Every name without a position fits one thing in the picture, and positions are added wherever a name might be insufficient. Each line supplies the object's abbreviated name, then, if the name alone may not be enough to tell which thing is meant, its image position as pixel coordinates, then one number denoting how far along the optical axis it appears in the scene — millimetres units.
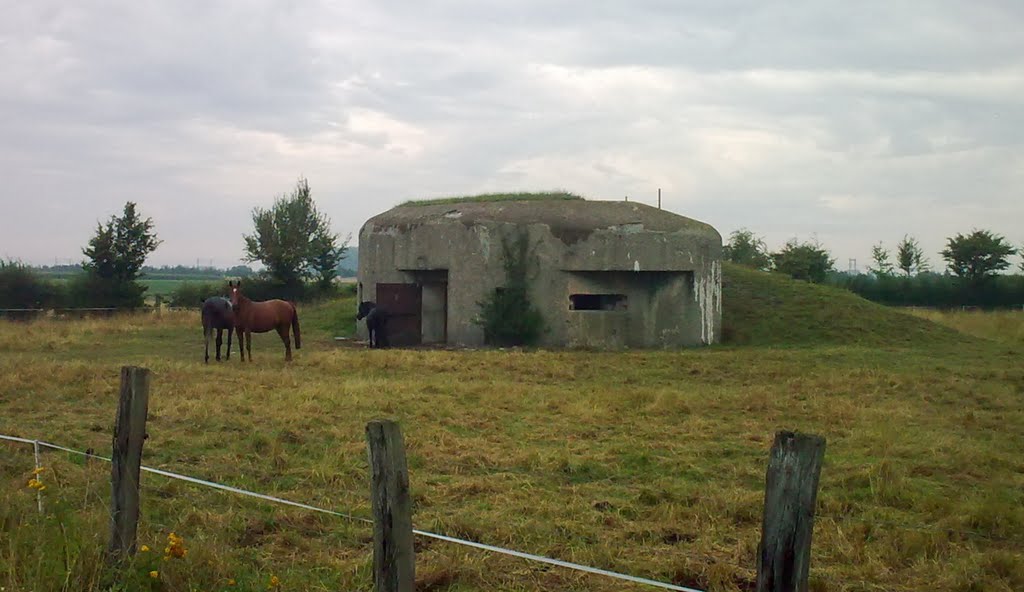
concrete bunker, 19531
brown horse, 16703
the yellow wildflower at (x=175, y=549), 4549
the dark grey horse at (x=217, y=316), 17078
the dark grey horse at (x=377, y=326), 19844
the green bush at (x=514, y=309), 19359
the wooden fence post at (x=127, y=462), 4691
